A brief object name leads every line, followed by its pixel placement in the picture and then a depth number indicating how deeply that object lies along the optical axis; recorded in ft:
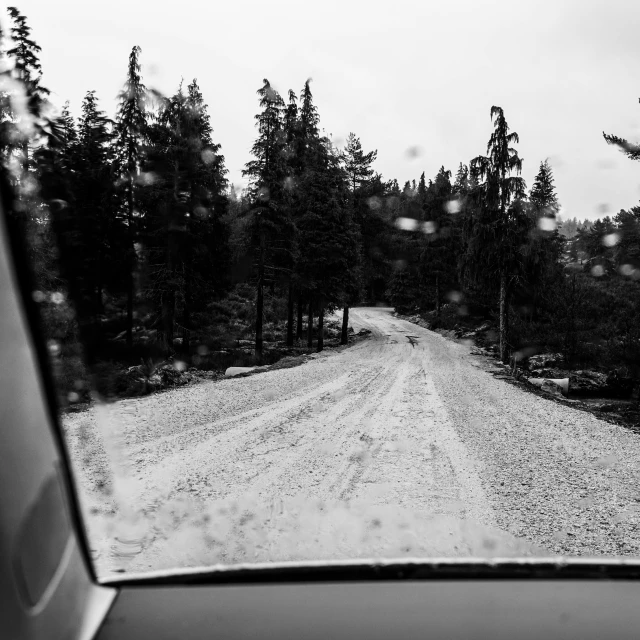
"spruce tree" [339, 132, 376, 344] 112.27
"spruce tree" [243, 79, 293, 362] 74.18
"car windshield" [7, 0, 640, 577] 7.78
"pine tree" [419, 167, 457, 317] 135.95
